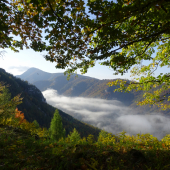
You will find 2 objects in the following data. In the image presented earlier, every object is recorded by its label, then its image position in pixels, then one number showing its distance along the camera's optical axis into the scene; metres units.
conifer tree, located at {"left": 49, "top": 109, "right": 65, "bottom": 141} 22.02
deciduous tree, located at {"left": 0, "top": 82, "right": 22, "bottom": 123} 7.68
